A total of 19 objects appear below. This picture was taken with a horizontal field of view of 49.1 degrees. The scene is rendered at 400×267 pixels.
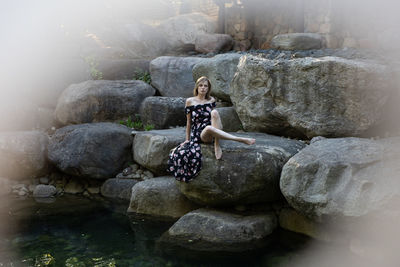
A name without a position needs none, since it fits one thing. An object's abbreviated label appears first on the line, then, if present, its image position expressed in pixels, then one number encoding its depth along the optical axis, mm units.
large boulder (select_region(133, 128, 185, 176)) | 6977
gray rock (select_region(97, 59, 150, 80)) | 10414
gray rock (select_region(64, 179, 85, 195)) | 7986
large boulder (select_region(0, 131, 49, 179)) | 7914
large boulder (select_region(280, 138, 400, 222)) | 4551
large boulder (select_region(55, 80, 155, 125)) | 9000
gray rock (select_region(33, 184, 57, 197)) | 7816
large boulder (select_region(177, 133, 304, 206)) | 5562
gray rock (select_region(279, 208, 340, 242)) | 5259
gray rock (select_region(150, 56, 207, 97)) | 9570
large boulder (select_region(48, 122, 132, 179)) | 7773
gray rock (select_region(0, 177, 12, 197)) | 7816
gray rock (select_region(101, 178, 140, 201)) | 7504
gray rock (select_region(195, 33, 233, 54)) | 11922
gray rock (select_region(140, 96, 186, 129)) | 8461
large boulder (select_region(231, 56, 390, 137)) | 5816
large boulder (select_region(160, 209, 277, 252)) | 5363
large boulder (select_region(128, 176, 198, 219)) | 6430
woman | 5672
